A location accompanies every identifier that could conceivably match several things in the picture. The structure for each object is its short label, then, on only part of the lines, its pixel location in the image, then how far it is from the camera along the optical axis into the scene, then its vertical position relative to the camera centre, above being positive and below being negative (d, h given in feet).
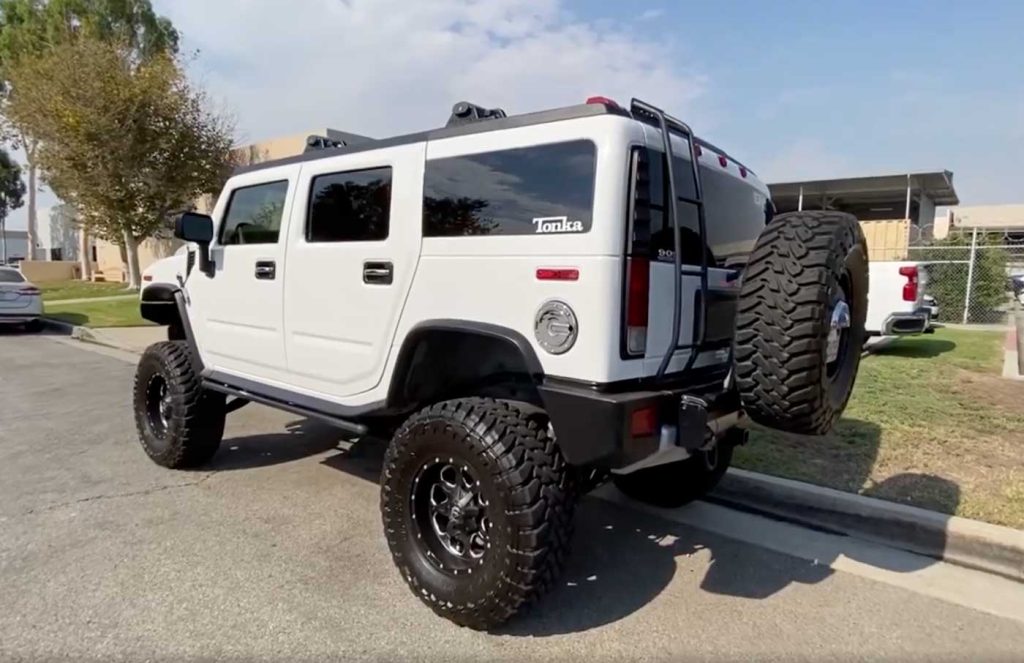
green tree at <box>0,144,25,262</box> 146.33 +18.04
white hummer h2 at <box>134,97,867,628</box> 8.30 -0.57
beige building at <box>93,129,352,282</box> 75.77 +3.45
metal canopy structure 70.95 +12.00
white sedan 45.29 -2.94
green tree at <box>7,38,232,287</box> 62.90 +13.65
